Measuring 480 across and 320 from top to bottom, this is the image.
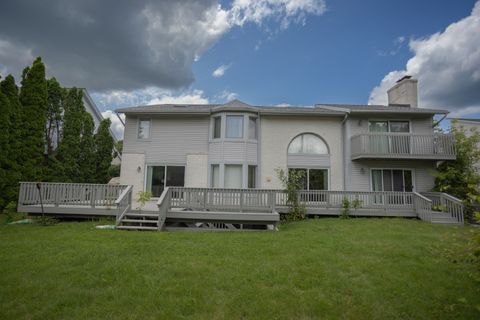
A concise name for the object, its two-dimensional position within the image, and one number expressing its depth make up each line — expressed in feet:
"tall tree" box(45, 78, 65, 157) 46.37
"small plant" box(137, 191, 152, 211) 31.63
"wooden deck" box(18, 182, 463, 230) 29.22
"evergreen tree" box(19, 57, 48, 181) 39.93
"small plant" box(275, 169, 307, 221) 35.94
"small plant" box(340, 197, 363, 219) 36.88
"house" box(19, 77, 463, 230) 39.14
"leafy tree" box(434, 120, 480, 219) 37.99
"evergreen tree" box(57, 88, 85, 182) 45.75
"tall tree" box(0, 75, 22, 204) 37.52
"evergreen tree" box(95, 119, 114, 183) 52.19
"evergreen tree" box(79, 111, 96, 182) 49.08
